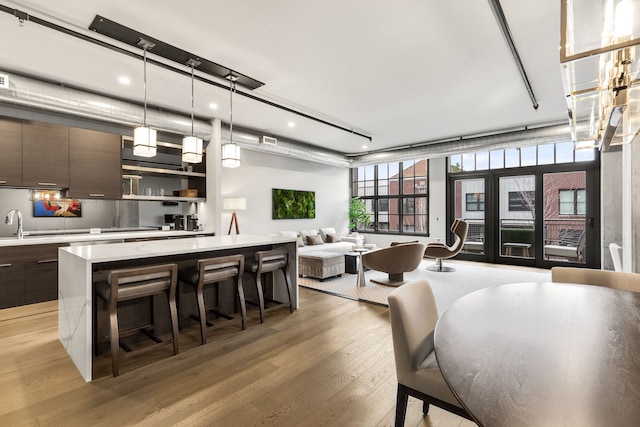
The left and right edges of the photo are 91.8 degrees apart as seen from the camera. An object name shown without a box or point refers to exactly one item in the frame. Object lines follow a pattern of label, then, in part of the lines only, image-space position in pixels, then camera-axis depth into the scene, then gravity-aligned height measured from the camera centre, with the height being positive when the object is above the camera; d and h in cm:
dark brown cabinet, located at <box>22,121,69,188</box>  402 +77
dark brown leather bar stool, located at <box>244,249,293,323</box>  344 -61
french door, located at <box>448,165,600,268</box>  627 -6
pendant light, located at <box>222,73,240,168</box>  387 +73
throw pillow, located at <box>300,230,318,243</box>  729 -51
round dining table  69 -45
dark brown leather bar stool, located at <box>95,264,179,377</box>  235 -62
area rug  452 -121
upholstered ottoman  546 -95
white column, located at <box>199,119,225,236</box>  548 +55
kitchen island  232 -46
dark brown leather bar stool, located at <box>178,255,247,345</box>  290 -61
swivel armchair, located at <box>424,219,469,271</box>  595 -70
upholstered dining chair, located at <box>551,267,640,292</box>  202 -46
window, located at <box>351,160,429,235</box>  856 +53
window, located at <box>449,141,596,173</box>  640 +121
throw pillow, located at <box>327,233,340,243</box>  790 -67
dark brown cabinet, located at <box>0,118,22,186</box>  386 +77
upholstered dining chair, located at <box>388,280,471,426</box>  139 -72
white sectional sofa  653 -72
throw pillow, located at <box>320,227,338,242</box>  794 -52
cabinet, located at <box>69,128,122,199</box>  440 +71
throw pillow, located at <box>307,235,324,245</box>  722 -66
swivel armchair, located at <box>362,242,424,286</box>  474 -72
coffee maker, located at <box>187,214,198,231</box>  557 -21
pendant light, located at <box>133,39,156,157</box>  308 +74
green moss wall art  738 +20
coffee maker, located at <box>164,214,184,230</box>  553 -16
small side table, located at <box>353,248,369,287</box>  504 -105
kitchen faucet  396 -8
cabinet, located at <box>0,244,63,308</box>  381 -79
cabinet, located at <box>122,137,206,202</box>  506 +65
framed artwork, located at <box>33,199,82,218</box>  450 +7
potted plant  934 -7
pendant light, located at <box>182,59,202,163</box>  350 +74
